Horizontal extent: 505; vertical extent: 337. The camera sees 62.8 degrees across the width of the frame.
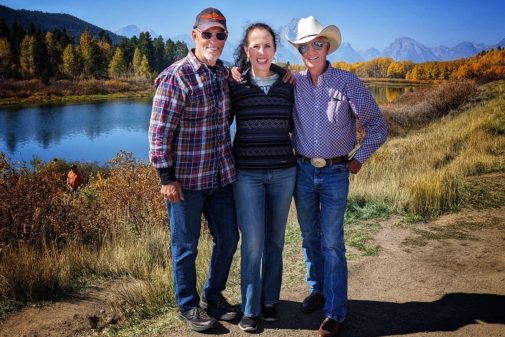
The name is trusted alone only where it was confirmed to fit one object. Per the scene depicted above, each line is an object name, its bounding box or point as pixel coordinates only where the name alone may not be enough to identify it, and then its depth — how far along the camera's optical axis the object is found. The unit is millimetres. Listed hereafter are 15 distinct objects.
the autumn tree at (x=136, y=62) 85800
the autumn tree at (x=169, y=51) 103688
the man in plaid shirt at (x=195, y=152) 2787
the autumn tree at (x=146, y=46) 92938
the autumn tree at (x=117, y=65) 81938
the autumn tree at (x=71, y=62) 72688
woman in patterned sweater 2893
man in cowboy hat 2994
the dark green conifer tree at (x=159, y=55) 98062
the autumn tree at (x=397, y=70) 140125
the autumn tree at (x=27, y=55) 68250
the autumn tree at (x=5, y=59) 67500
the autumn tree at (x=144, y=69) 84975
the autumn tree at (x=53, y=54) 71812
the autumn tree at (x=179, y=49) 109219
